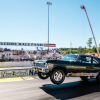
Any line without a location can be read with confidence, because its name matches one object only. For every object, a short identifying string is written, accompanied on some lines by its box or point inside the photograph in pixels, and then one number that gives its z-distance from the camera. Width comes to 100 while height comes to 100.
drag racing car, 9.11
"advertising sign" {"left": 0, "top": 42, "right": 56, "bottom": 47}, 32.51
